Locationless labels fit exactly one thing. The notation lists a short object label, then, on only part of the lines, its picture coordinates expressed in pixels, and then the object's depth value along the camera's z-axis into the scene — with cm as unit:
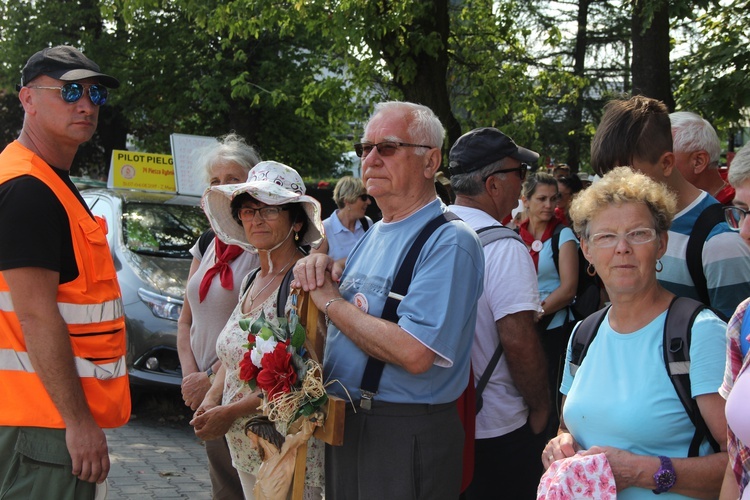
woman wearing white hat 338
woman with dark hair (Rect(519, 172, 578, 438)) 558
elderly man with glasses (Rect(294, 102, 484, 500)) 270
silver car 713
